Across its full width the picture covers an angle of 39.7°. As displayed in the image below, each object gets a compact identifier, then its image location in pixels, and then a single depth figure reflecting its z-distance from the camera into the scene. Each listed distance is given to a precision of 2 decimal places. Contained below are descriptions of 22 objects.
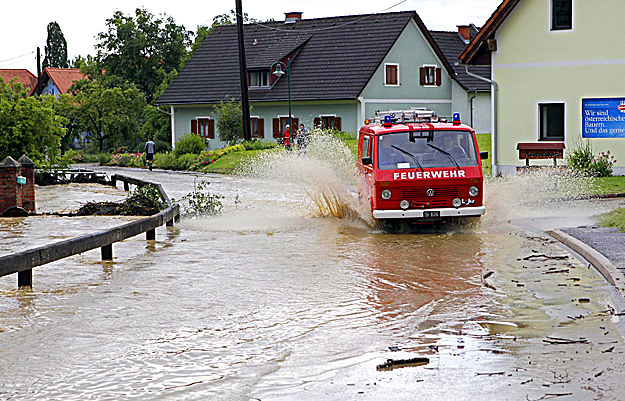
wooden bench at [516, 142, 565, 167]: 25.47
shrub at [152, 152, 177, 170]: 45.27
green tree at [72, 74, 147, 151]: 60.25
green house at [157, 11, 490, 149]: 51.81
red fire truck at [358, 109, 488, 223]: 15.06
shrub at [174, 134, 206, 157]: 47.34
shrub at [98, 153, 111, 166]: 52.59
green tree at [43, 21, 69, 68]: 108.50
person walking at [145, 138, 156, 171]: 44.31
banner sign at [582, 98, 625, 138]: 26.20
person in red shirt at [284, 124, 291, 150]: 42.75
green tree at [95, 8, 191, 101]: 71.50
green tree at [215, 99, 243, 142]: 50.69
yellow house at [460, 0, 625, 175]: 26.41
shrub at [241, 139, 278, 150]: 46.00
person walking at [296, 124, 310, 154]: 41.57
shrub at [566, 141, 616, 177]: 25.61
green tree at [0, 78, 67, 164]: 28.80
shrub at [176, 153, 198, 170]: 44.09
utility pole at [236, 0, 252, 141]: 45.69
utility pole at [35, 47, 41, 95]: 77.50
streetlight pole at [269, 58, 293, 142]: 50.21
